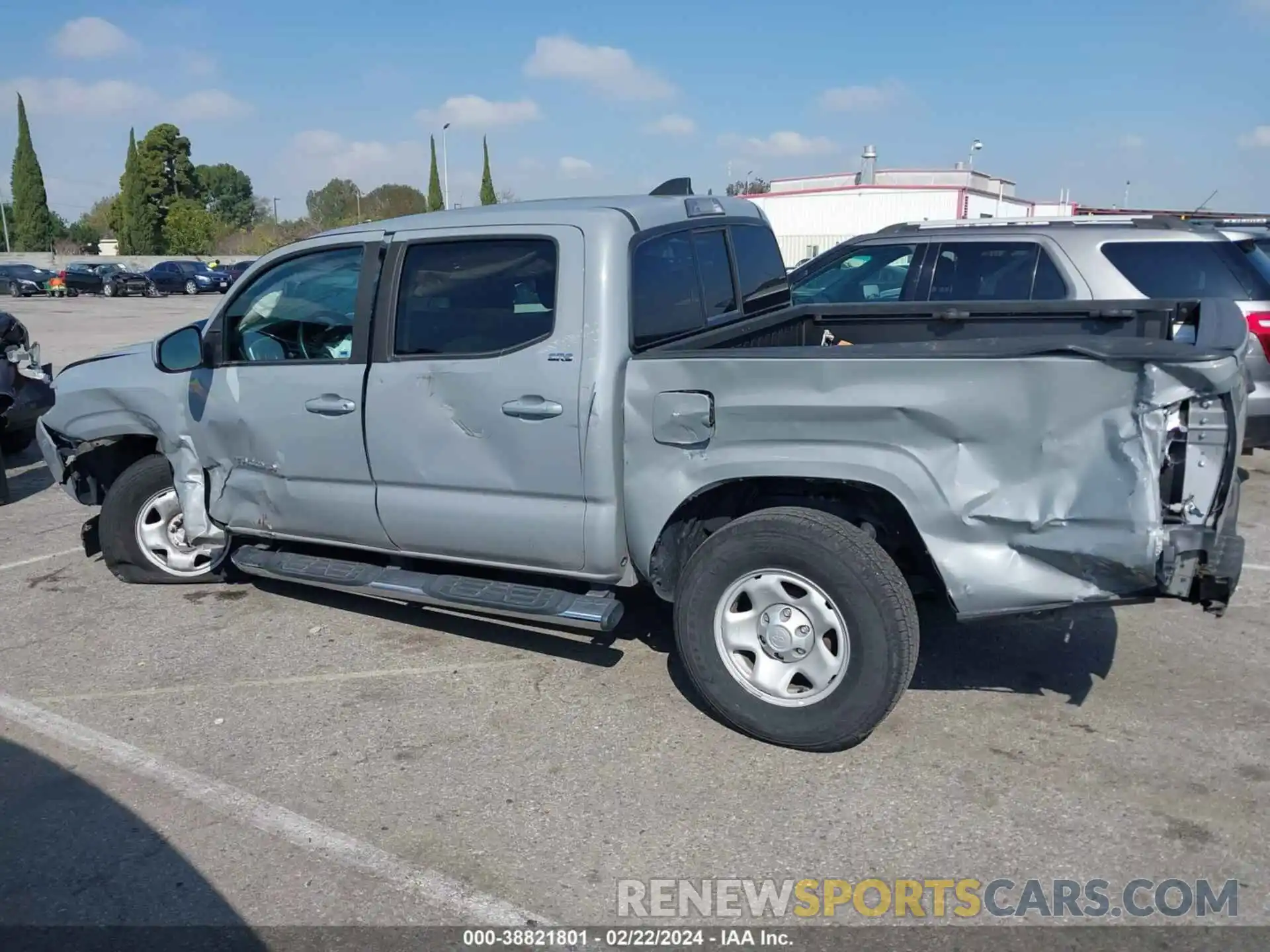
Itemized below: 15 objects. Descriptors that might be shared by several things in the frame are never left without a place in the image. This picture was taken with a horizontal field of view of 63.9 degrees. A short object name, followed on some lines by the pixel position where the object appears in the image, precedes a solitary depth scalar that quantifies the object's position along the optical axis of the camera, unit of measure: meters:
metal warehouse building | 28.28
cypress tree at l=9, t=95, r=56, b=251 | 59.88
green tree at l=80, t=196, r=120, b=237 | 65.51
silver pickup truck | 3.27
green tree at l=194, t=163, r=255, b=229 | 90.00
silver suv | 6.94
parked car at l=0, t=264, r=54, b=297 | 41.00
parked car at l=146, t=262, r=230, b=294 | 44.50
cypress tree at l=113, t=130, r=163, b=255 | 60.38
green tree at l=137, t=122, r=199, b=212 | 64.19
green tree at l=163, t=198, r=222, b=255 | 63.28
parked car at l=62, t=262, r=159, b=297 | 42.47
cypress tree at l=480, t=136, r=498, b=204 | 69.94
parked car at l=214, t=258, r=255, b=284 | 44.78
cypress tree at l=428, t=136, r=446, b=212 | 65.69
